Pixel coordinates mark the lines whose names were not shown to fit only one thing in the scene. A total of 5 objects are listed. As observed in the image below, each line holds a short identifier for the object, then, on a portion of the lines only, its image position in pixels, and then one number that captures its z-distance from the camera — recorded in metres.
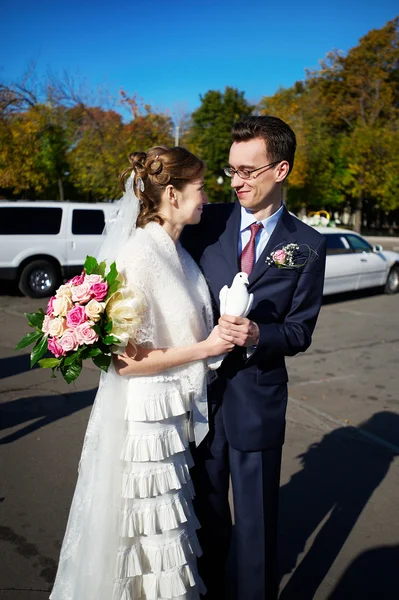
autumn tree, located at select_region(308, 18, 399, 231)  29.69
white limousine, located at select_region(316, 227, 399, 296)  10.81
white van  10.78
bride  2.16
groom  2.33
